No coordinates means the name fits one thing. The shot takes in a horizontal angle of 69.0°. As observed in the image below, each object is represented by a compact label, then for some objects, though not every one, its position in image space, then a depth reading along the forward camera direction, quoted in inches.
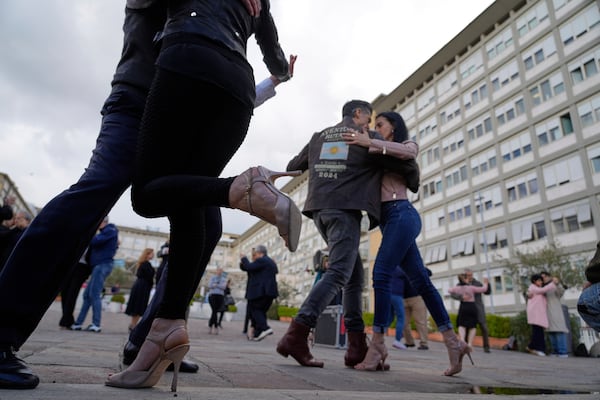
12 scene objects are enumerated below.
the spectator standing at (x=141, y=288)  298.2
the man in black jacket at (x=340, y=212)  118.8
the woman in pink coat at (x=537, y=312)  394.0
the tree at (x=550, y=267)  738.2
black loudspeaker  261.7
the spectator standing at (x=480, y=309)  372.2
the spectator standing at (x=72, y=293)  249.6
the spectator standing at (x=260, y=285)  331.9
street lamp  1150.5
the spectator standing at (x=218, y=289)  408.5
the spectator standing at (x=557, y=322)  390.3
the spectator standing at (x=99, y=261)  264.5
